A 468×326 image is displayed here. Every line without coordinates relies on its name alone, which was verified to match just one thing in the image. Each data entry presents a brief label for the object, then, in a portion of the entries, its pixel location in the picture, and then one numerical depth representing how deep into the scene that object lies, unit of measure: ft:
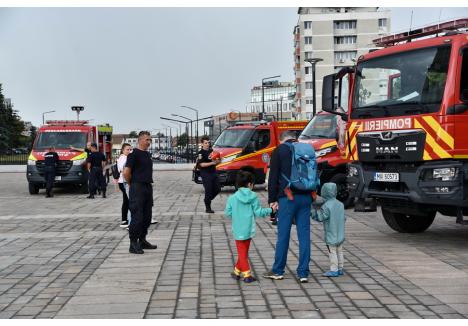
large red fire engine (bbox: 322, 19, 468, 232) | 28.04
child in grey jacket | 22.90
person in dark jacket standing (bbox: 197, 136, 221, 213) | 46.57
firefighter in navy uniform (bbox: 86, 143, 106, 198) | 65.62
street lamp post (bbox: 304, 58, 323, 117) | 97.43
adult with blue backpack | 22.07
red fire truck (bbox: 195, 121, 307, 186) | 68.64
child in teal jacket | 22.26
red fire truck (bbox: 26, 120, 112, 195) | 70.38
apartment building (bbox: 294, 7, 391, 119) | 263.08
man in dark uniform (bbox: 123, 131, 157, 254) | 28.58
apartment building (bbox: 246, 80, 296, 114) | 550.24
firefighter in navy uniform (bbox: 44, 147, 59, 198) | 68.03
